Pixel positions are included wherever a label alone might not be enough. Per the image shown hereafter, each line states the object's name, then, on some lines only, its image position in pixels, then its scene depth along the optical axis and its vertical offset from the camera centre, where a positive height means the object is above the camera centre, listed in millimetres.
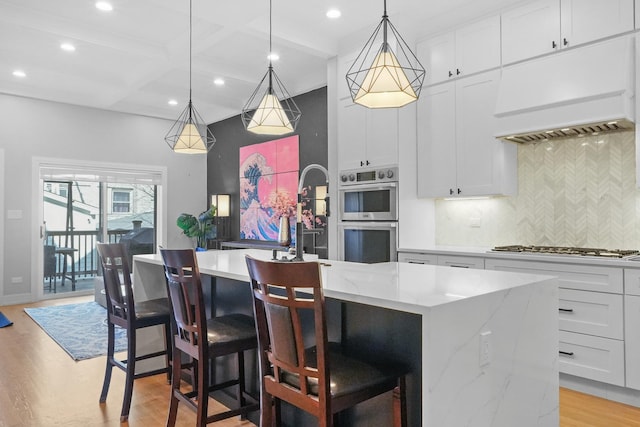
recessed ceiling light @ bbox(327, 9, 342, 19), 3971 +1887
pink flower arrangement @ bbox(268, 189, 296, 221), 6008 +286
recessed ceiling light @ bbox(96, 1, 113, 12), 3861 +1915
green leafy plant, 7312 -27
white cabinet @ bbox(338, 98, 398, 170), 4227 +855
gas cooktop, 3064 -219
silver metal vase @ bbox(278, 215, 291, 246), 2629 -54
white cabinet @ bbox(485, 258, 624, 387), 2895 -671
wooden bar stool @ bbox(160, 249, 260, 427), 2113 -559
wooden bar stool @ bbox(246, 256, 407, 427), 1462 -511
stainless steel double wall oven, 4188 +73
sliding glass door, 6629 +33
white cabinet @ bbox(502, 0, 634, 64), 3104 +1468
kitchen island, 1433 -436
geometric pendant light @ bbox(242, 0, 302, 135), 2986 +710
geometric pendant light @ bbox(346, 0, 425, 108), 2188 +704
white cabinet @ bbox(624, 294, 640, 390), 2811 -755
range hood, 3047 +941
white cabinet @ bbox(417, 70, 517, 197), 3797 +699
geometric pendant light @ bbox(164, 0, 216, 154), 3744 +696
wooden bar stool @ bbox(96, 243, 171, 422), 2664 -566
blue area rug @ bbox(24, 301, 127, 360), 4090 -1126
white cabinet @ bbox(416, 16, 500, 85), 3770 +1530
